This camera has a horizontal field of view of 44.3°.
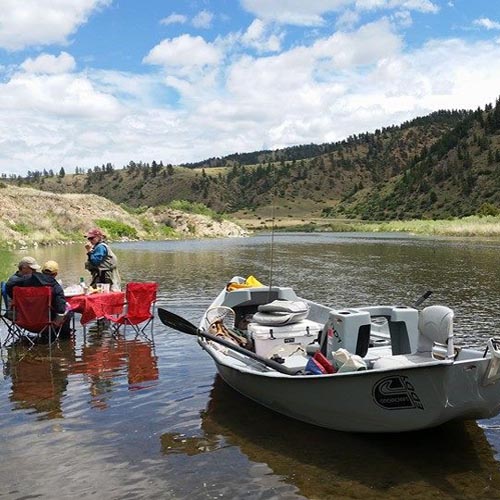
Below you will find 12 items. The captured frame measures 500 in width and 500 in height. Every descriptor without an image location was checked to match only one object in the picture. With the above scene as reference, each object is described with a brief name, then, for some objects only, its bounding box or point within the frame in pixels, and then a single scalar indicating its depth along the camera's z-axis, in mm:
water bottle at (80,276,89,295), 14214
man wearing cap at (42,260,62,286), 12570
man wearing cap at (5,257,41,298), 12547
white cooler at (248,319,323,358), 9633
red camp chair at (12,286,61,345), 11633
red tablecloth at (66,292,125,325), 13109
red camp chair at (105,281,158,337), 13227
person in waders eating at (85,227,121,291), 15062
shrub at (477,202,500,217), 87725
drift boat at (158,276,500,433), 6738
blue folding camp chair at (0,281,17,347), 12461
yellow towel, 13492
